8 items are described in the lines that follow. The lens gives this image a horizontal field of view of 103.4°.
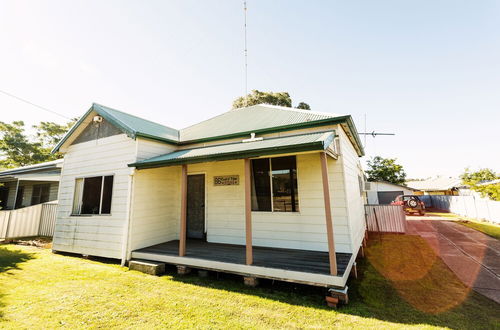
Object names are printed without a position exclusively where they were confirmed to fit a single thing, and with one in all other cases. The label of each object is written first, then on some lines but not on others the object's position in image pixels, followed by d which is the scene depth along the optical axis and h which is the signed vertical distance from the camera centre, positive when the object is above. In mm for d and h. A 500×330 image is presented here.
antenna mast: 9789 +6471
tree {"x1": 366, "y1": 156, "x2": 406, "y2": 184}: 30547 +4199
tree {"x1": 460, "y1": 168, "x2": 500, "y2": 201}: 13289 +2644
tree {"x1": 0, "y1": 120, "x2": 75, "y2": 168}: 24000 +7282
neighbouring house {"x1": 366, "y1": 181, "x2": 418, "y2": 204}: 23219 +741
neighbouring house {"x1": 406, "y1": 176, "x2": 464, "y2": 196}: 28375 +1622
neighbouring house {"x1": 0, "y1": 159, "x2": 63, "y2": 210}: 11001 +1297
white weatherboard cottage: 4504 +249
